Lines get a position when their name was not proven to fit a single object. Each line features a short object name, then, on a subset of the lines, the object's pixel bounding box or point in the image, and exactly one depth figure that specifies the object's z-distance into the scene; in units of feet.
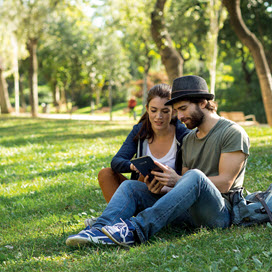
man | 12.49
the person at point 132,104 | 111.48
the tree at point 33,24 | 88.58
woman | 15.15
